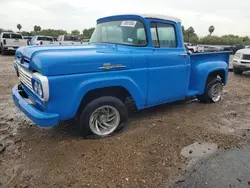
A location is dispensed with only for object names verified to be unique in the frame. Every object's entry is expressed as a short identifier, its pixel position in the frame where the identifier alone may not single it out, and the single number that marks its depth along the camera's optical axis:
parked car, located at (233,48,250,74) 8.66
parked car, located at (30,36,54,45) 15.82
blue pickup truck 2.60
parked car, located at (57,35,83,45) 16.43
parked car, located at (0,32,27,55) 15.38
